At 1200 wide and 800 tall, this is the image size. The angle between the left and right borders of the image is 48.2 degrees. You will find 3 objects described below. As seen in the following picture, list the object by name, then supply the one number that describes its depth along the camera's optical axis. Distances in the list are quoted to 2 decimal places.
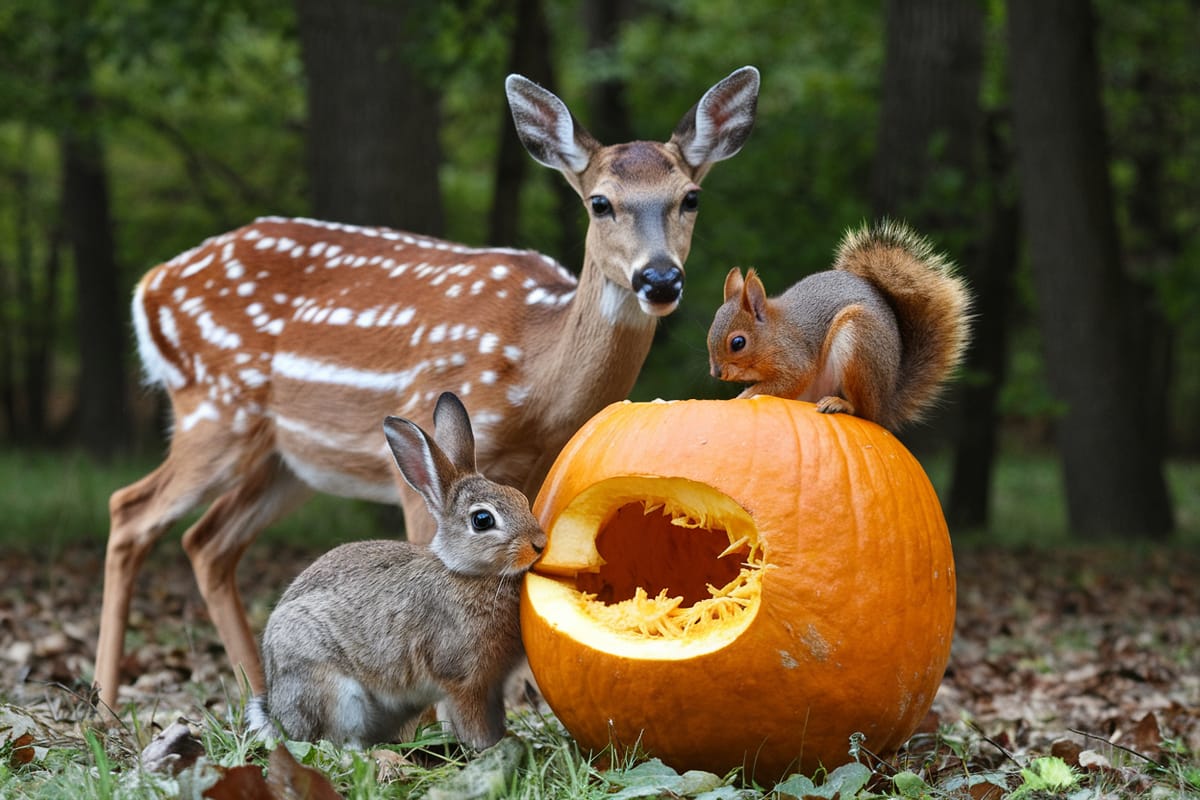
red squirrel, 3.93
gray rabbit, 3.80
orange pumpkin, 3.56
